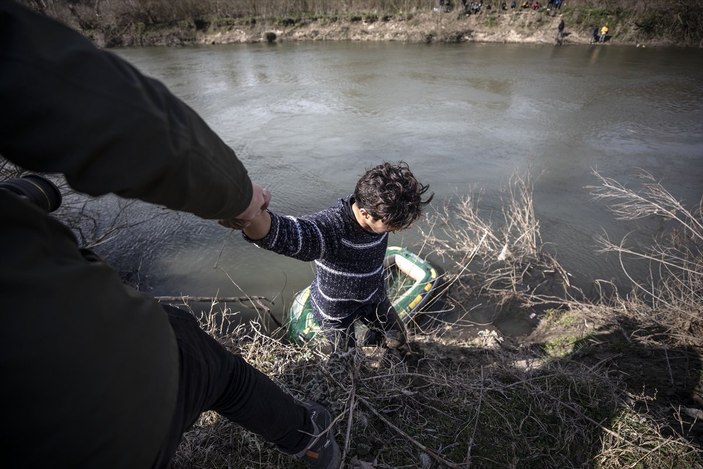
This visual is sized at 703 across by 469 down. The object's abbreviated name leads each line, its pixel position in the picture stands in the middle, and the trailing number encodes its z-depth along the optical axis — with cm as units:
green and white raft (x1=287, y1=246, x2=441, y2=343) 382
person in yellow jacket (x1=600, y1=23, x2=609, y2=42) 1730
